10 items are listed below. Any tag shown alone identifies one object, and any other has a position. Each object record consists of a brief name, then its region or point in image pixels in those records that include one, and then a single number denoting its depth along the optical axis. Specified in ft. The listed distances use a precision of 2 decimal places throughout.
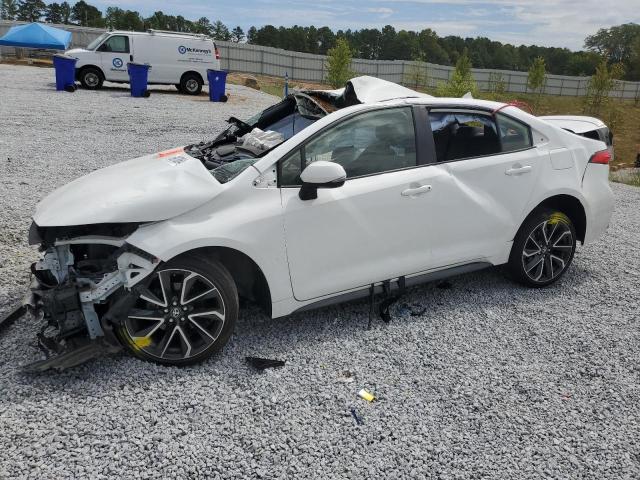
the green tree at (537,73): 147.54
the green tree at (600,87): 122.52
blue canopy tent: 84.74
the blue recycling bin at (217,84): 66.08
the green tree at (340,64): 100.07
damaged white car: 10.98
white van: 66.74
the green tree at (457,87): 78.07
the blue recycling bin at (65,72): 62.54
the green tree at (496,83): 141.23
